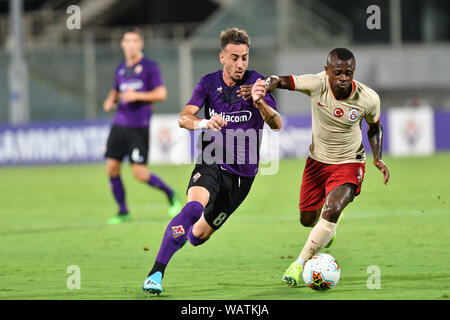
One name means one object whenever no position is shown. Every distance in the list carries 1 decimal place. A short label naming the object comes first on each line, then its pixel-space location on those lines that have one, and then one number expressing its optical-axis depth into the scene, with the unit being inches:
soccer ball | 543.8
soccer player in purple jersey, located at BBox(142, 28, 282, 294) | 574.2
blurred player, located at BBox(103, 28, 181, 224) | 970.1
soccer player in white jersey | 583.2
